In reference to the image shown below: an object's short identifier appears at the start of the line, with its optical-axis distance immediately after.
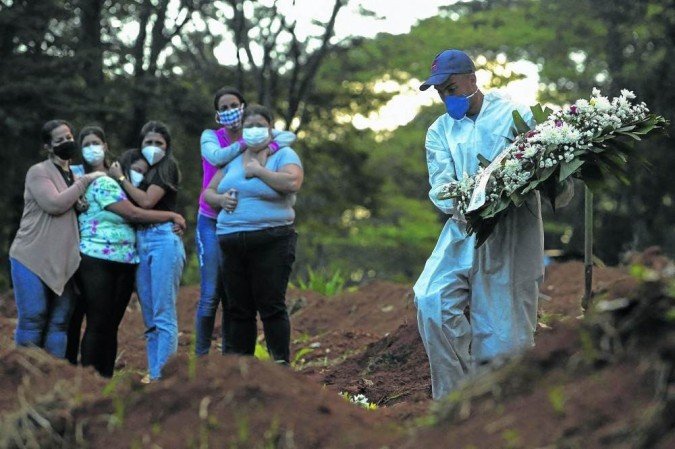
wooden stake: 8.25
